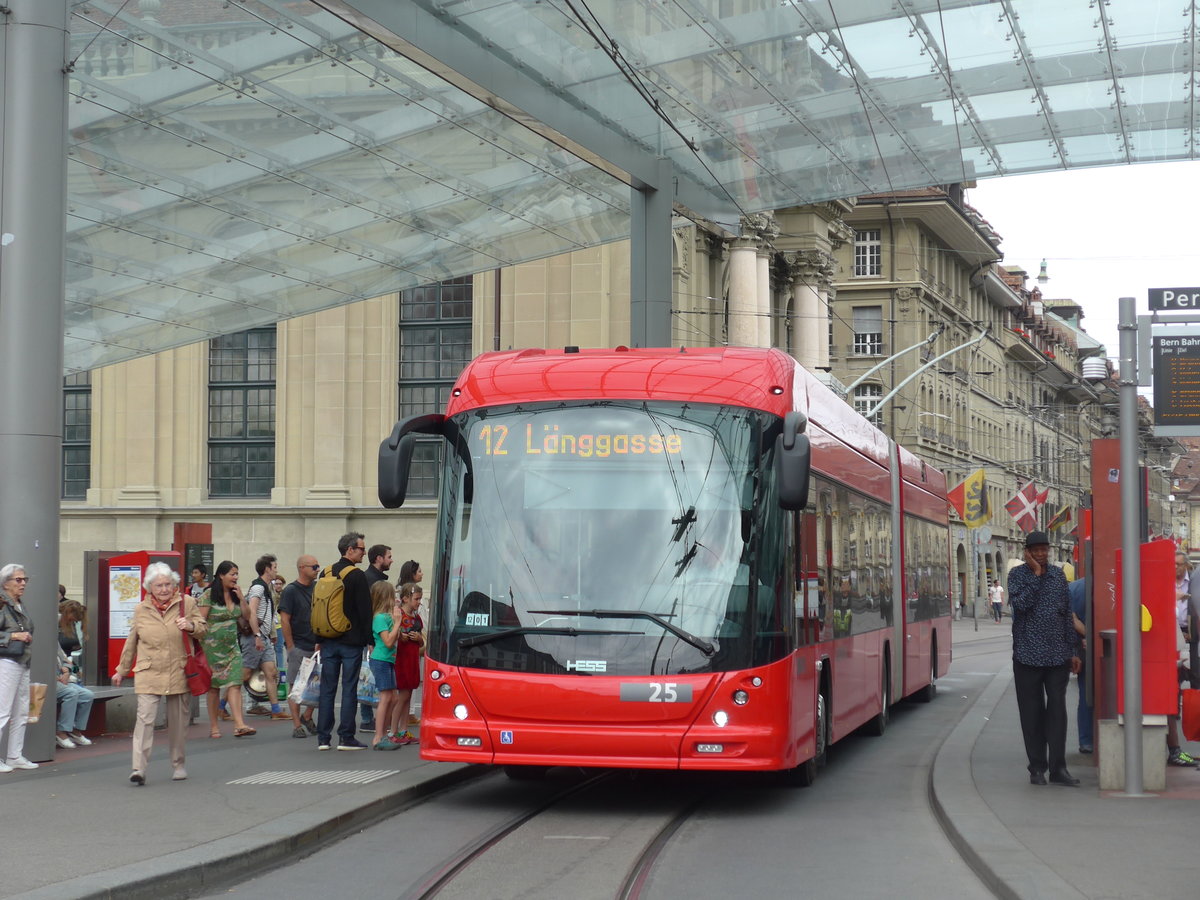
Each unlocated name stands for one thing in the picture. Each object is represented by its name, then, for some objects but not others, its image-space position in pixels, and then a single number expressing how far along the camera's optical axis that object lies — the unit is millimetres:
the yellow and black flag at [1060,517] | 37859
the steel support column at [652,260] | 19250
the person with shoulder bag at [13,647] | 12203
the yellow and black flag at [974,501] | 44031
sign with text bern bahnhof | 11547
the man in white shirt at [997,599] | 70875
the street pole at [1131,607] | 11281
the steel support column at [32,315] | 12742
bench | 16047
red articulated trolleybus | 10664
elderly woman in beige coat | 11719
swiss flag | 33812
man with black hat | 12070
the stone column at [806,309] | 58875
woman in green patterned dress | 15616
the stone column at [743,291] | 51969
